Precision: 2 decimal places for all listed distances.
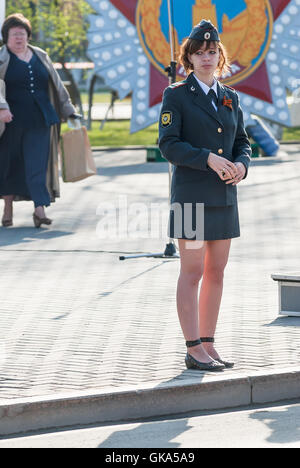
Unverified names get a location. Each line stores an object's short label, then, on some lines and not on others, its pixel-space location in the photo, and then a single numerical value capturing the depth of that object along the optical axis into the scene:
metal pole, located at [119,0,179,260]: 18.58
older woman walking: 22.09
